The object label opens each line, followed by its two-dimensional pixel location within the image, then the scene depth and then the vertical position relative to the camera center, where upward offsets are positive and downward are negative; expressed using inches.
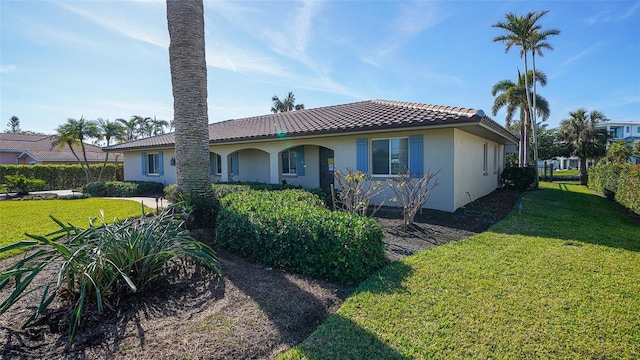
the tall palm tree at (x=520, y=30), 762.2 +368.1
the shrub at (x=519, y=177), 682.2 -21.3
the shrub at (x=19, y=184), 637.9 -13.6
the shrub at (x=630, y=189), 392.0 -34.1
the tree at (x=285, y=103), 1815.9 +428.7
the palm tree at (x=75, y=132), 775.7 +120.2
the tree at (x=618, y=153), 1074.6 +50.3
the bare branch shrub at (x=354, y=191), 296.4 -21.0
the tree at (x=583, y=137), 1097.4 +115.5
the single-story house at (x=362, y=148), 386.3 +41.6
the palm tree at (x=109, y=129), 855.1 +139.2
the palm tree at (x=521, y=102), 975.0 +233.6
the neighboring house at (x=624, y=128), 2226.9 +291.2
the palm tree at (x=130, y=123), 1624.1 +291.4
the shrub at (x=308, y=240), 181.0 -45.8
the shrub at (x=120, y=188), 661.3 -29.7
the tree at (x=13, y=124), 3170.0 +587.7
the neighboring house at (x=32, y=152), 1120.8 +98.8
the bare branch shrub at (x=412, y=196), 308.2 -28.6
